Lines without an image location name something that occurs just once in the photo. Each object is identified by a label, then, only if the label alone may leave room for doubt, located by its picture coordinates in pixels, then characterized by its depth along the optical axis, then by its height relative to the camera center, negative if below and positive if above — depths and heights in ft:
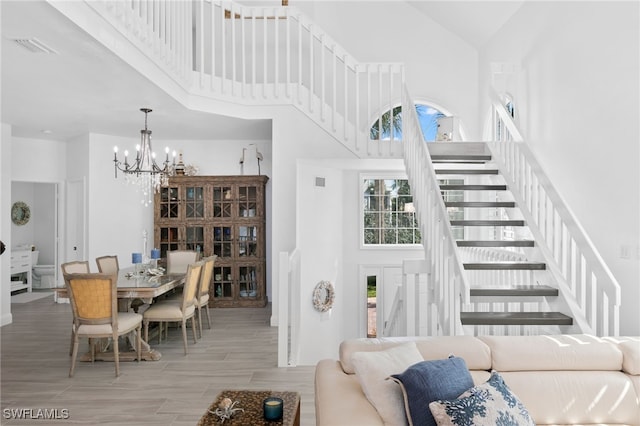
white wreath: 19.61 -3.35
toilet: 29.89 -3.68
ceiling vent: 11.73 +4.41
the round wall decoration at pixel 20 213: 30.25 +0.27
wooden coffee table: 7.05 -3.08
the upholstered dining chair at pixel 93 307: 13.85 -2.69
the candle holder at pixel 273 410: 7.03 -2.89
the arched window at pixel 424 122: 25.99 +5.28
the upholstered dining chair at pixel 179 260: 21.57 -1.99
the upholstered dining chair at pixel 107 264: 18.76 -1.93
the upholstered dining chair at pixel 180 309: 16.49 -3.29
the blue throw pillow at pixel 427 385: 6.82 -2.53
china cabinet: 25.13 -0.43
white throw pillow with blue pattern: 6.59 -2.76
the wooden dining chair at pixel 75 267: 15.97 -1.77
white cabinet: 27.89 -3.19
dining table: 15.30 -2.45
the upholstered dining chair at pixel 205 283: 18.48 -2.69
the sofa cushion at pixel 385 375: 7.00 -2.47
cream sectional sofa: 8.14 -2.75
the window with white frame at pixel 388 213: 24.03 +0.20
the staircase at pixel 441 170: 11.87 +1.71
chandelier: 18.67 +2.34
